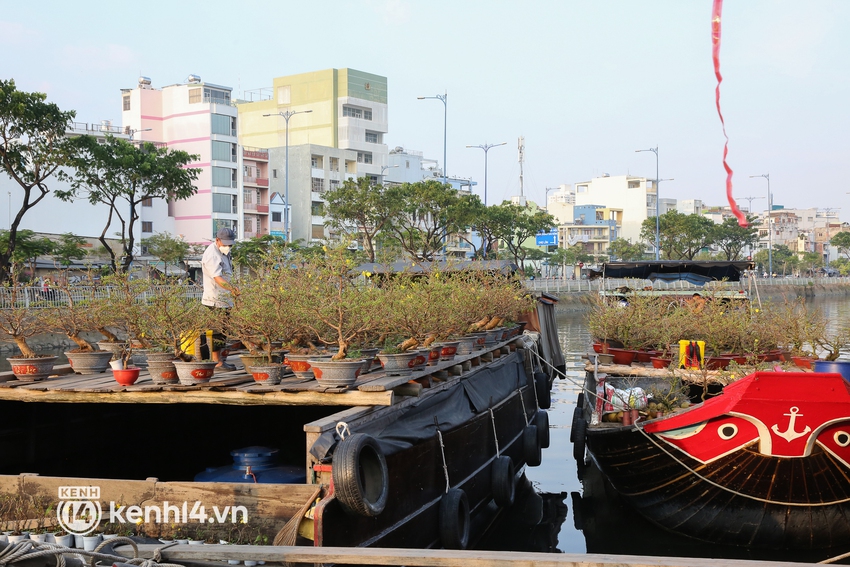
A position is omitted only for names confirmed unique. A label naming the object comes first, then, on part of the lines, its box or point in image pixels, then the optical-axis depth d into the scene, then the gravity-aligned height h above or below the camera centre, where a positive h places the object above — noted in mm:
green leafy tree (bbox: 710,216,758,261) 68200 +1222
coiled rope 4152 -1484
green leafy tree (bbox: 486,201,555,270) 48438 +1706
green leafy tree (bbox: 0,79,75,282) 25125 +3778
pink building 51781 +7291
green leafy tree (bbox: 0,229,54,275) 30666 +232
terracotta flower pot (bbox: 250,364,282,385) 6918 -993
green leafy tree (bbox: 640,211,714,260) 60500 +1344
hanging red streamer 6775 +1744
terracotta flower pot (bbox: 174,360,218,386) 6805 -962
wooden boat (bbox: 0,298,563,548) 5547 -1697
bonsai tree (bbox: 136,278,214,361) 7570 -614
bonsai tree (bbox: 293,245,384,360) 7293 -459
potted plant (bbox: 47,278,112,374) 8086 -724
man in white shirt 8328 -229
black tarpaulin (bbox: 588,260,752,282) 17323 -383
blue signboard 57281 +872
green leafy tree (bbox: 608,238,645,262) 73062 +65
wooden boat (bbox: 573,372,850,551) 7305 -2005
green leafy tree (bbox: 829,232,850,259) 92200 +1259
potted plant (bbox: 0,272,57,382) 7449 -755
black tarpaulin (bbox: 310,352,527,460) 6164 -1440
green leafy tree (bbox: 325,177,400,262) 38844 +2166
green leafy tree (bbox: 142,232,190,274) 40669 +253
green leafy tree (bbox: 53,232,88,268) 34875 +9
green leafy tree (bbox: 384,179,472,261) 39656 +1962
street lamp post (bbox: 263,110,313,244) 49525 +2431
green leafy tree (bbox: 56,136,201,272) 32219 +3197
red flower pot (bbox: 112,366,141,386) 6973 -1024
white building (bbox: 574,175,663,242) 99188 +6654
